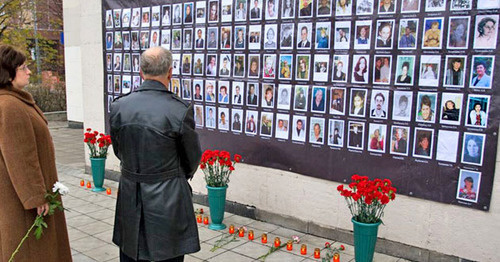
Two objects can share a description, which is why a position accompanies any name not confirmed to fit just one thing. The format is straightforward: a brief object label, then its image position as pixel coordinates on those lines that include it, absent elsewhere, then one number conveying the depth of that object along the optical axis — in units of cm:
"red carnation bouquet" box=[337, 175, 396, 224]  374
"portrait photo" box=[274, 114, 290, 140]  505
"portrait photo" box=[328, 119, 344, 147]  461
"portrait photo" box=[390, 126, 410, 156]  418
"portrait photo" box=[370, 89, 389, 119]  428
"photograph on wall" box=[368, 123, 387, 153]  433
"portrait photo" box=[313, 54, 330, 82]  466
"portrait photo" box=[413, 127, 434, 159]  405
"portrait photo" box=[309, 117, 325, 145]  475
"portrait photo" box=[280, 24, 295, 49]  492
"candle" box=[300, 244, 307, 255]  443
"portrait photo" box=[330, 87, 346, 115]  457
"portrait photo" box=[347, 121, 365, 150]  446
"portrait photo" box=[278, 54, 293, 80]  495
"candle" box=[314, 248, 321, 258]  431
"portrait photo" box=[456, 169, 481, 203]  385
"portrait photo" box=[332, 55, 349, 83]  452
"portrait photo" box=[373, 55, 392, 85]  425
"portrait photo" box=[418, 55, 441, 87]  397
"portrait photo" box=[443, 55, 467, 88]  384
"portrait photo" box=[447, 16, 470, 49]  379
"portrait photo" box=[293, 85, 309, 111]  485
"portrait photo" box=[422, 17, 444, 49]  392
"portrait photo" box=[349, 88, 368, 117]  443
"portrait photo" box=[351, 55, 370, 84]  439
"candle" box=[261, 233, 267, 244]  473
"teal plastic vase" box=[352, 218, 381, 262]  390
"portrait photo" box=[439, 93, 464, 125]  387
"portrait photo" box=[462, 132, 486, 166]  380
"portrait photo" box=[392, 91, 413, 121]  414
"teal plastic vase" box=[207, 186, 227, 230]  508
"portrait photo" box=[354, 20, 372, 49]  435
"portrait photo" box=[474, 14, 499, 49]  365
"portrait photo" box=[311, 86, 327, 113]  471
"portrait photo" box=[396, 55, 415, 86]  411
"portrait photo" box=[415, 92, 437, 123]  401
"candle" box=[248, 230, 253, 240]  482
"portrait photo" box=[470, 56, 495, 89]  371
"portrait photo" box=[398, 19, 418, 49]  407
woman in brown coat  287
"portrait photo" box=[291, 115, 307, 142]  491
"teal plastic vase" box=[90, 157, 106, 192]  672
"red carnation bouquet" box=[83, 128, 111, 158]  670
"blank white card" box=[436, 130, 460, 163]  392
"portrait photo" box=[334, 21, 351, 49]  449
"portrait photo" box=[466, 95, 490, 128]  375
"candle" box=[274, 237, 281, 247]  461
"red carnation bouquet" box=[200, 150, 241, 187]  505
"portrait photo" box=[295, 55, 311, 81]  480
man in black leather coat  273
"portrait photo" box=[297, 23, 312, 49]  478
